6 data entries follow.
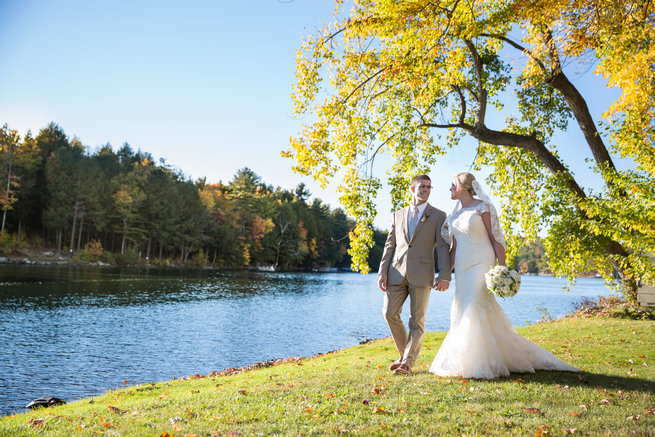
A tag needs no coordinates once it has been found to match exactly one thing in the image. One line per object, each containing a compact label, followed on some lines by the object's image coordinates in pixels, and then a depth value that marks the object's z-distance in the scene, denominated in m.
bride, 5.50
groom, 5.97
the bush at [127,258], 56.17
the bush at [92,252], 52.72
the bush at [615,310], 15.08
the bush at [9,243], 46.56
